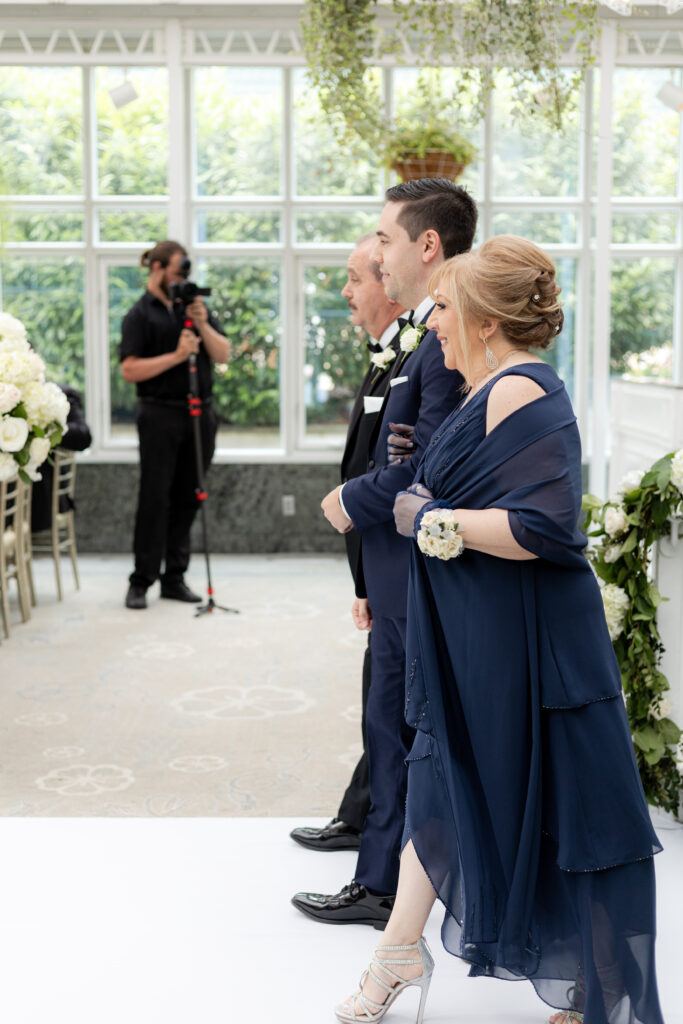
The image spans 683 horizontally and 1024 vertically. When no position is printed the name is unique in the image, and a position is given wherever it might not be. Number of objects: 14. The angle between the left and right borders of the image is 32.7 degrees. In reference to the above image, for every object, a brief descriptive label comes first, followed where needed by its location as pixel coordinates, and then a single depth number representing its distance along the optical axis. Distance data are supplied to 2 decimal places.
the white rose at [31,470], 3.70
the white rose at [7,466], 3.57
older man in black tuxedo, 2.71
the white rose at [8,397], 3.50
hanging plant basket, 6.88
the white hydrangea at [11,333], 3.57
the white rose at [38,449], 3.70
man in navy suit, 2.49
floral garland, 3.18
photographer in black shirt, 6.34
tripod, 6.23
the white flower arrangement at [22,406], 3.53
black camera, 6.22
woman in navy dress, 1.95
